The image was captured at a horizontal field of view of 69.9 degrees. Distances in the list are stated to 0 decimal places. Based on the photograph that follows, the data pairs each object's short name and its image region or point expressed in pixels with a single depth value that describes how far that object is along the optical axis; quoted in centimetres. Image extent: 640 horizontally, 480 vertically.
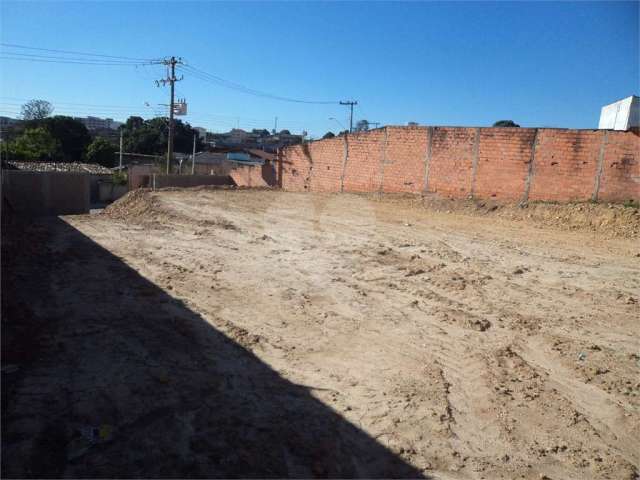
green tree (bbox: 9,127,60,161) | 3972
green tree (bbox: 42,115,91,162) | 4741
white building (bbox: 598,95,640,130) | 1127
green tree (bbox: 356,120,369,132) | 4878
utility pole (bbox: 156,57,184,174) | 2938
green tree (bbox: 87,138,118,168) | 4606
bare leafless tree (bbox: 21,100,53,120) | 6028
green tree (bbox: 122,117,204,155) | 5344
